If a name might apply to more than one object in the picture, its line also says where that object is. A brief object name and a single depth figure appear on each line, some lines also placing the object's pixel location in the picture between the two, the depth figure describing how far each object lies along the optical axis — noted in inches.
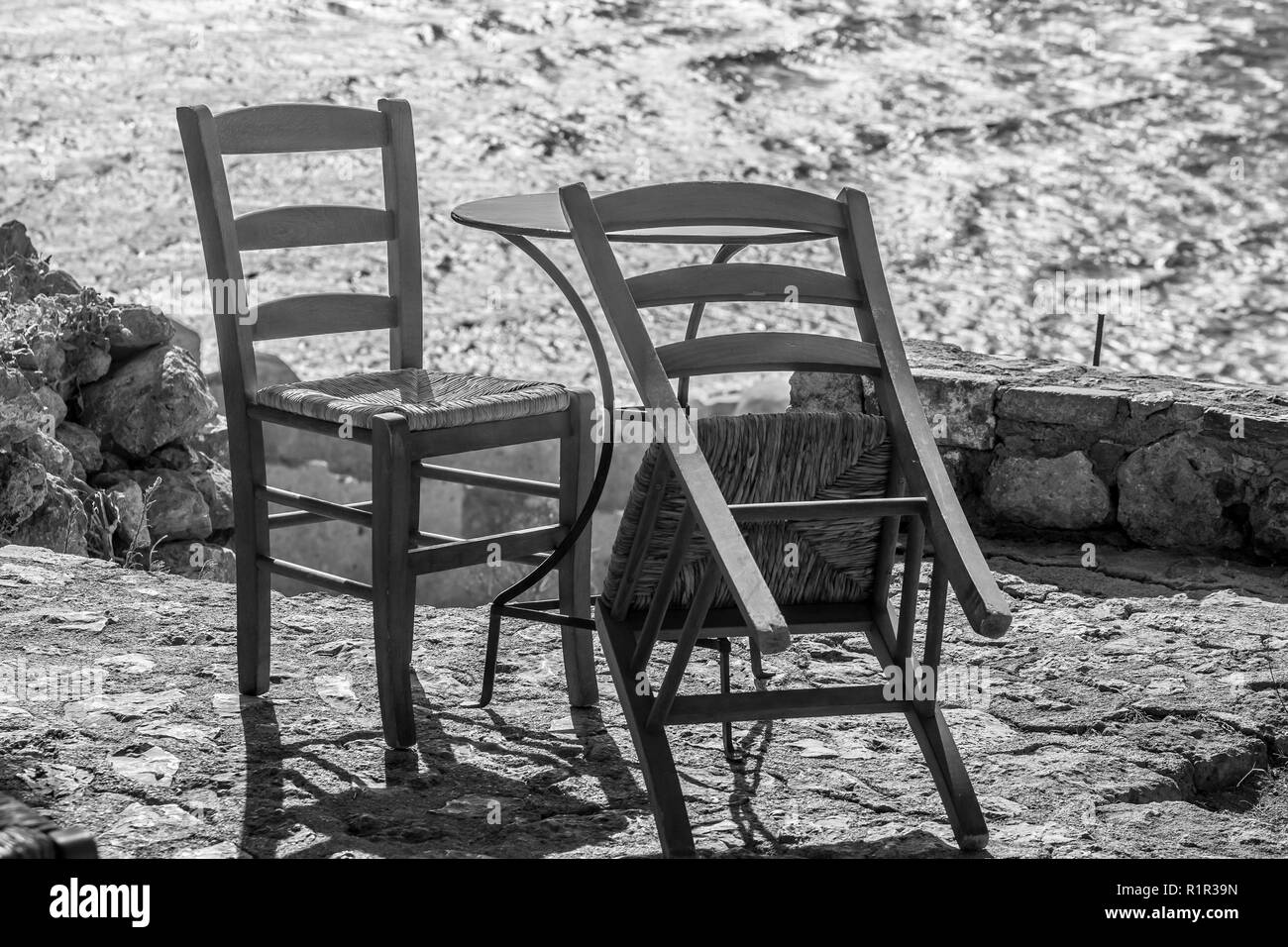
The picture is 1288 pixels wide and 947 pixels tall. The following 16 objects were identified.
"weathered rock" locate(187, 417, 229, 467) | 318.7
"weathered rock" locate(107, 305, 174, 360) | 289.6
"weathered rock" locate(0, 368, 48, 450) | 248.2
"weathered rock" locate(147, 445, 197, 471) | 295.3
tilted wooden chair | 137.6
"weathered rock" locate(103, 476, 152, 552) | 271.6
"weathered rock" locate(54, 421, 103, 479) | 280.4
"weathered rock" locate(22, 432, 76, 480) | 258.9
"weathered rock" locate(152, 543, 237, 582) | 282.2
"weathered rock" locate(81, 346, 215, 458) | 287.7
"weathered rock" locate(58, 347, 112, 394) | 286.2
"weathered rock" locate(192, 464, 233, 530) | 300.4
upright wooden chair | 167.8
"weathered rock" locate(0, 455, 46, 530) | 250.2
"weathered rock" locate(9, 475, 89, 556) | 254.7
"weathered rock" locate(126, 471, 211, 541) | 286.8
